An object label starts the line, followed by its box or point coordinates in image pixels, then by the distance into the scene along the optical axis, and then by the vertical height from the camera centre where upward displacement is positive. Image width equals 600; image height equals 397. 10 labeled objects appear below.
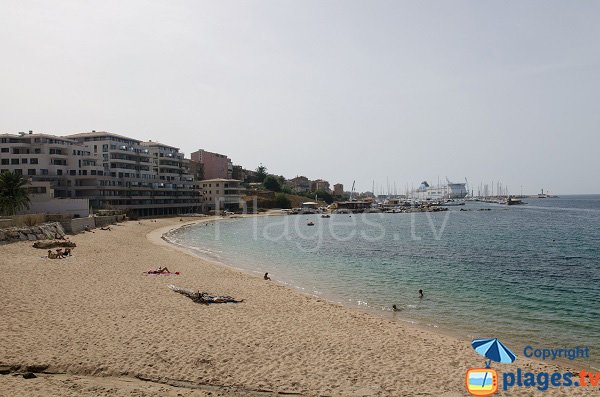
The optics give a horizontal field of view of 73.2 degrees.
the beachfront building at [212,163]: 165.25 +15.59
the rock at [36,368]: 12.38 -5.05
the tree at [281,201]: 162.20 -0.45
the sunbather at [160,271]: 31.09 -5.36
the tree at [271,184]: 173.70 +6.92
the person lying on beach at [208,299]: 22.50 -5.51
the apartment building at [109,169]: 78.69 +7.51
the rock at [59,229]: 47.44 -3.07
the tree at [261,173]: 192.75 +12.88
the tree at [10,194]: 49.85 +1.31
